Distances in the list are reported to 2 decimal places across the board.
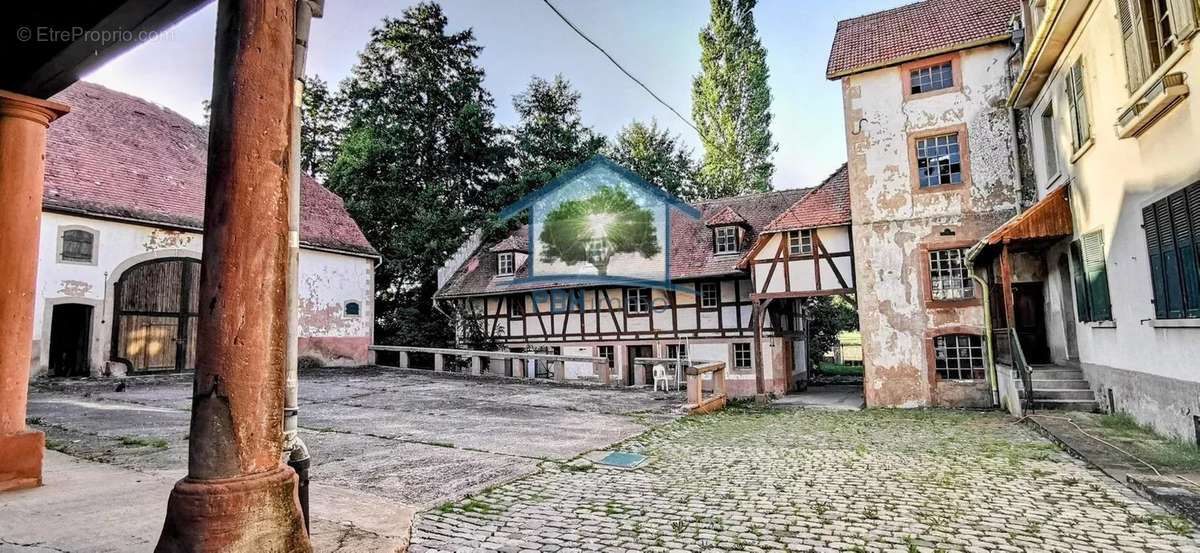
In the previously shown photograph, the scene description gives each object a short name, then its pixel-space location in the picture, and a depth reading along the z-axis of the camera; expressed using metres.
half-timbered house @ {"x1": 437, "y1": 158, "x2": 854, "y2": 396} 16.98
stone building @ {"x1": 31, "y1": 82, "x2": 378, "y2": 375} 13.93
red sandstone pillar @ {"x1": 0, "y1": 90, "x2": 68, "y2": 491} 4.39
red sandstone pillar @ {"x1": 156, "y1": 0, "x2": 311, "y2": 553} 2.35
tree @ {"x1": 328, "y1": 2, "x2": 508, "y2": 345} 26.98
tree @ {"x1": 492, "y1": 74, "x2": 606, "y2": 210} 28.58
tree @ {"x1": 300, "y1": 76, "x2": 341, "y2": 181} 31.27
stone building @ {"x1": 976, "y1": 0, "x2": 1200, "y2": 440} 6.55
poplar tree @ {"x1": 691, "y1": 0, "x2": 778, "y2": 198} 33.69
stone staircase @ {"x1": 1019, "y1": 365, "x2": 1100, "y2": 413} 10.16
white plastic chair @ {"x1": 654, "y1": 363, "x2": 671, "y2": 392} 17.02
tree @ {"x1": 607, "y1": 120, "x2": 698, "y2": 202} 31.45
